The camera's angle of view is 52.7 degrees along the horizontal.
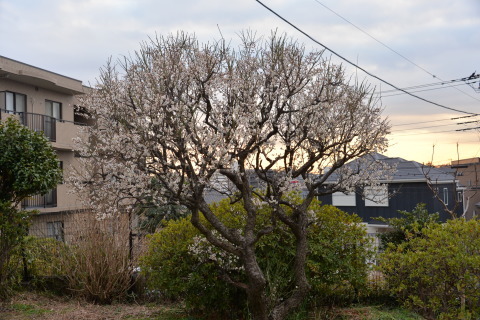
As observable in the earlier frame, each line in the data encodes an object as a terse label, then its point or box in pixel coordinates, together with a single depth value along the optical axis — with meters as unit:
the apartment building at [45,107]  16.05
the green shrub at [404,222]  9.39
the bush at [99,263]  8.12
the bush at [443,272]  6.43
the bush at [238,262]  6.77
